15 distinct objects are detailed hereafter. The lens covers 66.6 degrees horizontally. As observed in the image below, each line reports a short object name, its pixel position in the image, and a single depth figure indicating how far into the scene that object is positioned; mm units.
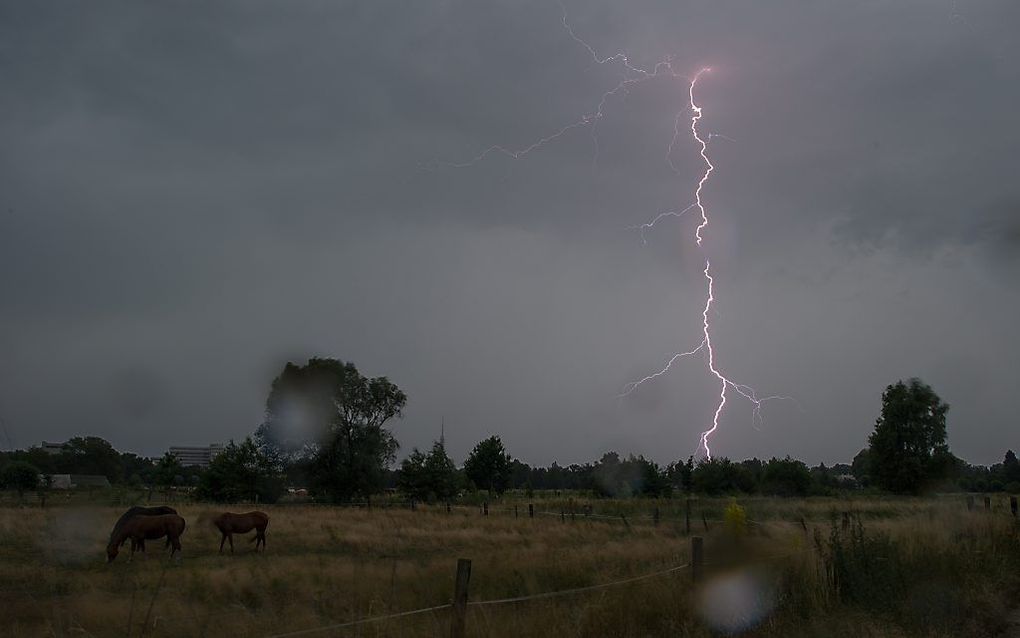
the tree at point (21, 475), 54062
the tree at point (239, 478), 49594
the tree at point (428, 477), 53500
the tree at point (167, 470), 64625
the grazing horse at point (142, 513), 18641
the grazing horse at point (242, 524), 20578
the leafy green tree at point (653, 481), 67125
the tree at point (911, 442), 55938
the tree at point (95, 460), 79869
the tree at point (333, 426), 53406
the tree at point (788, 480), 66062
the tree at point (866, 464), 59938
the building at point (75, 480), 72225
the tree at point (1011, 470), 85188
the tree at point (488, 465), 77188
